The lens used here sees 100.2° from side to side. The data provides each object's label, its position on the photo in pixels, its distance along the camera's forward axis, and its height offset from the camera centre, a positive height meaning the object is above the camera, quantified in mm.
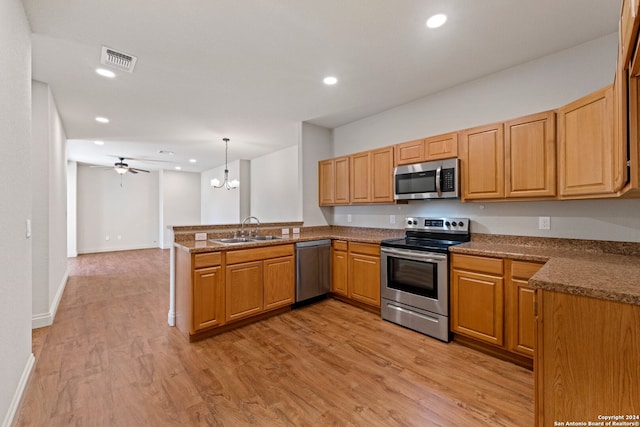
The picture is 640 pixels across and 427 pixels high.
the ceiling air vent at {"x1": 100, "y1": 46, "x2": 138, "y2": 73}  2385 +1426
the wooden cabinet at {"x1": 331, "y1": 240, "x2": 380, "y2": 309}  3219 -764
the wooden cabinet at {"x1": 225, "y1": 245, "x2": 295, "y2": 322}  2846 -780
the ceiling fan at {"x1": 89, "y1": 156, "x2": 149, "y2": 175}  6411 +1090
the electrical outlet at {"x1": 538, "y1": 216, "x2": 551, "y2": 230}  2469 -98
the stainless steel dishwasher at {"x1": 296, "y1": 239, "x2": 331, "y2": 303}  3455 -759
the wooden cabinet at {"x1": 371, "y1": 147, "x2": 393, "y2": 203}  3430 +492
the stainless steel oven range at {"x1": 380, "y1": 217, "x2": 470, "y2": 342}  2578 -659
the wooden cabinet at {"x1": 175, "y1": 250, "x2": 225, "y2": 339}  2576 -796
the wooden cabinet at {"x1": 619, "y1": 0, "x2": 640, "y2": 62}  1017 +781
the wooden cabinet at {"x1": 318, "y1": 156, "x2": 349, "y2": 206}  4012 +485
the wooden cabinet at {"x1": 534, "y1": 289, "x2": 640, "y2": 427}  1069 -631
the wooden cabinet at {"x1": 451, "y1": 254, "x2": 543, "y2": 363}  2107 -764
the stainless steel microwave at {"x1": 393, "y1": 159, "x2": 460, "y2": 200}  2809 +360
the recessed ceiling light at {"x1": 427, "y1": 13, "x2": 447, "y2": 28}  1981 +1457
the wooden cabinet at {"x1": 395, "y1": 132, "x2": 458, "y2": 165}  2848 +723
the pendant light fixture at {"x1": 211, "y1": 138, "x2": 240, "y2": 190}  5558 +694
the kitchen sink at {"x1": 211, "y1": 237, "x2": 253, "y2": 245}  3214 -344
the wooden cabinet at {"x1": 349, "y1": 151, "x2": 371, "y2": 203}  3695 +500
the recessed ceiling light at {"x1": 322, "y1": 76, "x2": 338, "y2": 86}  2928 +1473
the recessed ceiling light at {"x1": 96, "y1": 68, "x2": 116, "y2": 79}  2693 +1437
